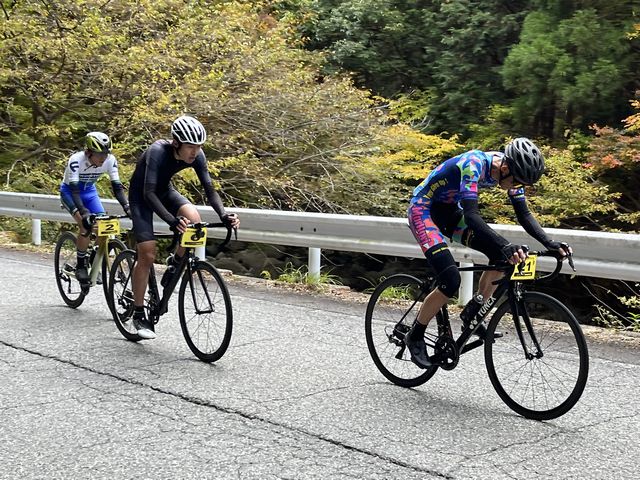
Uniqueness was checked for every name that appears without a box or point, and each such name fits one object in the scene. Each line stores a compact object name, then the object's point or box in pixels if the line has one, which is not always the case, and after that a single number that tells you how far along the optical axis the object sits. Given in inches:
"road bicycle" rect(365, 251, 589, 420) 188.4
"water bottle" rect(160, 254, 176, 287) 253.8
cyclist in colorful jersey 192.2
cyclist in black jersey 241.6
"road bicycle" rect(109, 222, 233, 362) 239.3
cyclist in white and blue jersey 315.9
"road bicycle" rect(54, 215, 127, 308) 310.5
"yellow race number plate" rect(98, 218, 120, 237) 308.7
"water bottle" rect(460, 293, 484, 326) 203.3
